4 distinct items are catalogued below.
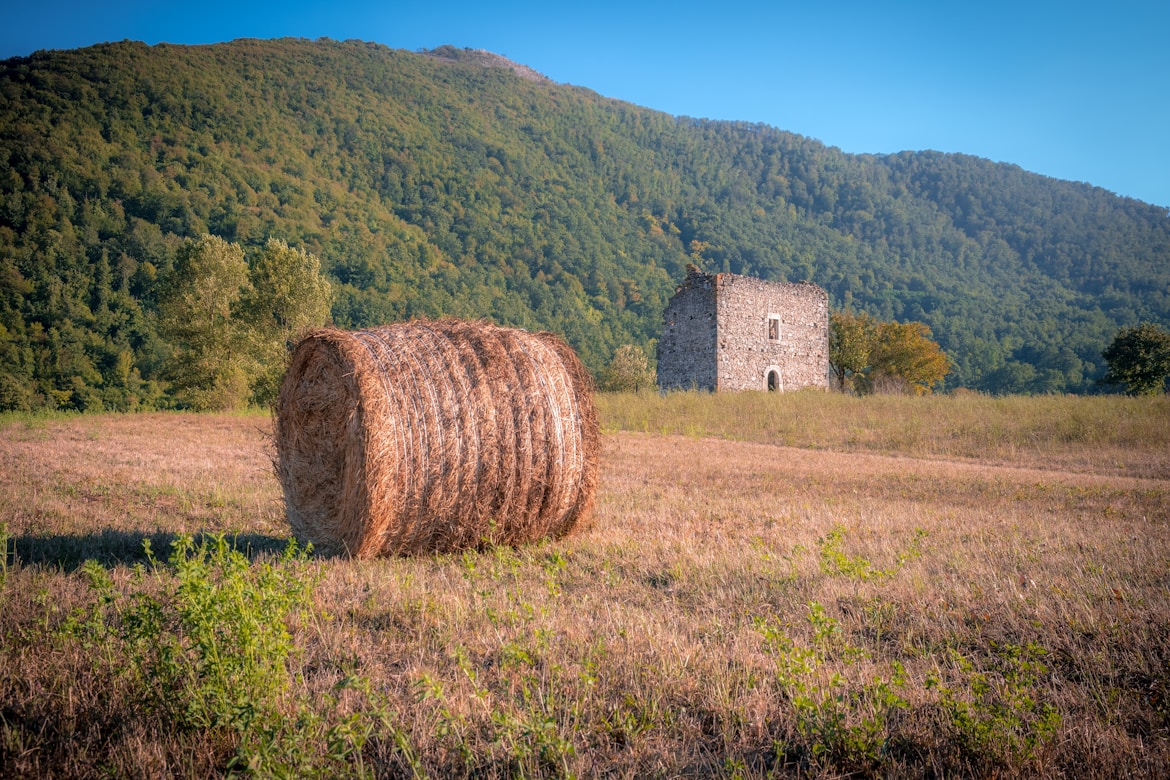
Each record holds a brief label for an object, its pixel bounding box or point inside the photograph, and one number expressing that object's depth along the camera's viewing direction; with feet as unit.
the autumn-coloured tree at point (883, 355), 128.47
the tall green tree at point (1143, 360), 110.22
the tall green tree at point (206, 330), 89.56
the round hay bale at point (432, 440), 16.57
